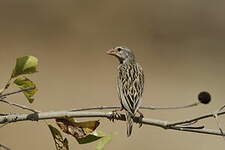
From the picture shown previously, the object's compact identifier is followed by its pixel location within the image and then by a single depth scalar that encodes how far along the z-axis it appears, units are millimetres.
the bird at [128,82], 5431
